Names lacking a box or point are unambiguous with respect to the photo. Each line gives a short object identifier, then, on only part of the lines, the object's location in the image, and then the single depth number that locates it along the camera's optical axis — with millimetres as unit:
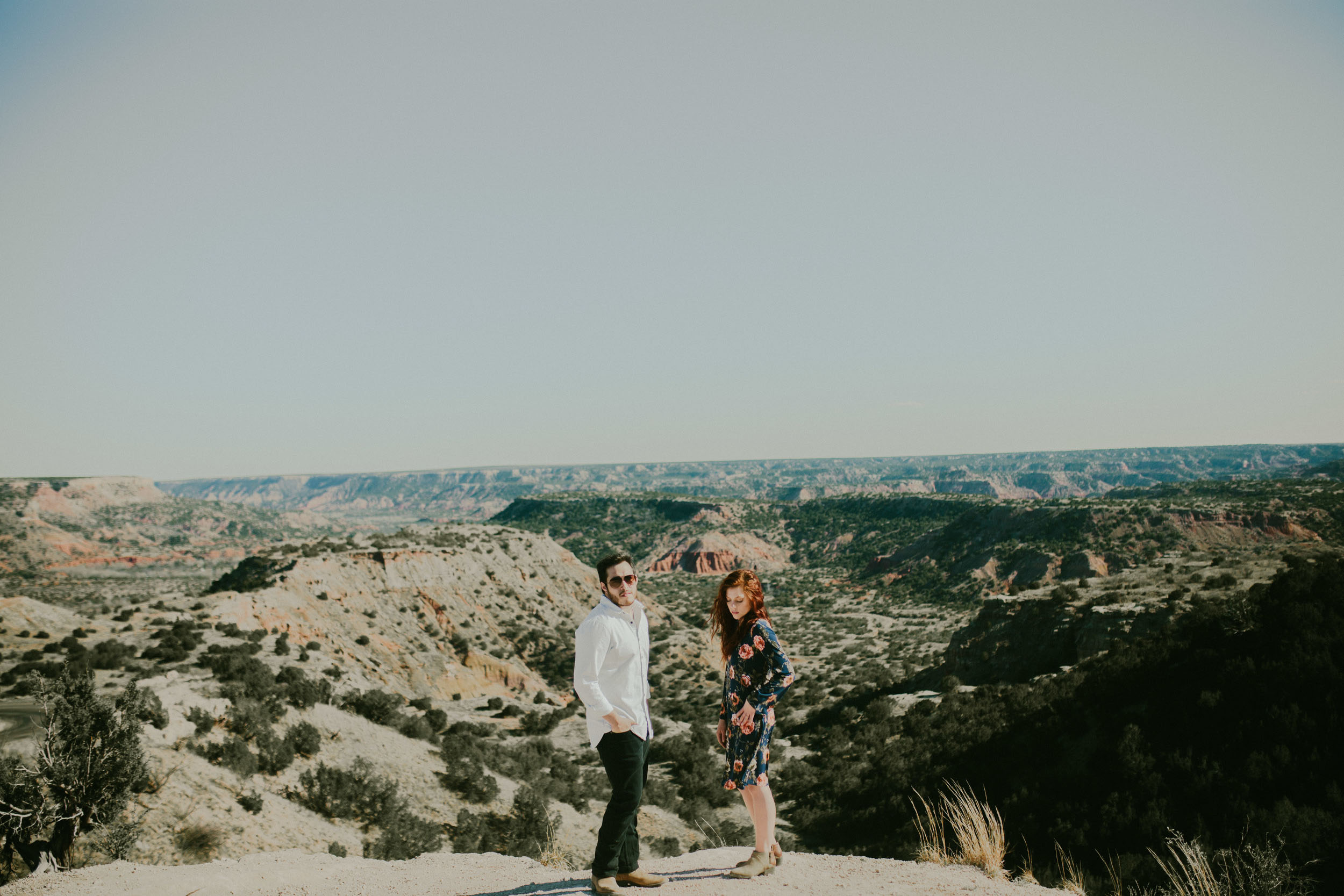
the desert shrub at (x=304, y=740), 12641
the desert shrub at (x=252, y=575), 28250
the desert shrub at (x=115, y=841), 7281
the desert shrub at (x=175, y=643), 16766
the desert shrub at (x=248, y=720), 12305
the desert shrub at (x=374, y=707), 16812
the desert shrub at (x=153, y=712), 10680
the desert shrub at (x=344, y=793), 11156
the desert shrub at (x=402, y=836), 10156
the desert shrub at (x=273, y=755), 11578
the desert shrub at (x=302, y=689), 14844
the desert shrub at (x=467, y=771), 13883
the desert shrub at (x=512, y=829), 11633
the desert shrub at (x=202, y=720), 11609
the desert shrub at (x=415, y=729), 16828
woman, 5262
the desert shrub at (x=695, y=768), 16828
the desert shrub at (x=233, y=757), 10969
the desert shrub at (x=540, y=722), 21188
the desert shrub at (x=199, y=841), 8508
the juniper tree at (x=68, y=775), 6742
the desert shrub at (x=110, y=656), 15973
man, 4711
